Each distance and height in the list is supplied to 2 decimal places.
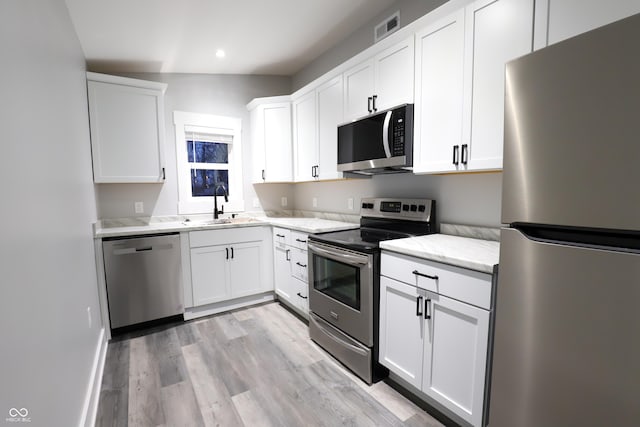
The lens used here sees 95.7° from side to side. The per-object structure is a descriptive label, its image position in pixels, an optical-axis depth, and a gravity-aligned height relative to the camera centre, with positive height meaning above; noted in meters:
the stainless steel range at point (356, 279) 1.88 -0.63
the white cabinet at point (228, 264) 2.94 -0.77
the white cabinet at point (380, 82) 1.97 +0.82
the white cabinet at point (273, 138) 3.37 +0.63
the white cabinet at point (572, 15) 1.11 +0.71
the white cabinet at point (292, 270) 2.74 -0.81
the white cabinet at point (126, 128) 2.67 +0.61
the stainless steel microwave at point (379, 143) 1.95 +0.35
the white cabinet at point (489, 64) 1.40 +0.66
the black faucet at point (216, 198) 3.47 -0.08
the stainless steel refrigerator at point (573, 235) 0.82 -0.15
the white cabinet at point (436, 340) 1.37 -0.80
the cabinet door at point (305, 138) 2.99 +0.58
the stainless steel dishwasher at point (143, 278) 2.56 -0.79
